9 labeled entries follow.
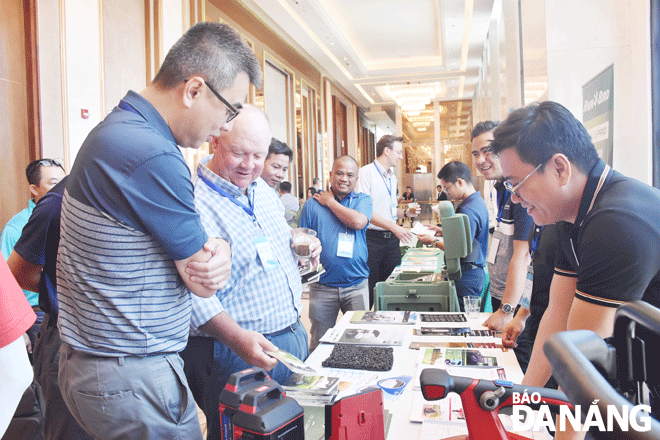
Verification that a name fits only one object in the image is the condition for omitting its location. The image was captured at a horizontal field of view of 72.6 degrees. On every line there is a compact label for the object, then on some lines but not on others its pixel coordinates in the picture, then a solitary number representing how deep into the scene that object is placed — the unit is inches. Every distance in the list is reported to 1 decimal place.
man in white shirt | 159.8
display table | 49.5
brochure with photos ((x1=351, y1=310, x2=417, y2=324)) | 91.0
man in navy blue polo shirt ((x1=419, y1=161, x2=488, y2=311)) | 119.8
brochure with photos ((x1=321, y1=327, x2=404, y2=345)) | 77.9
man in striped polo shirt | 37.0
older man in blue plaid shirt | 58.2
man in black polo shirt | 34.4
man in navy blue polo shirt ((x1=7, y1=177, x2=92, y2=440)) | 67.2
